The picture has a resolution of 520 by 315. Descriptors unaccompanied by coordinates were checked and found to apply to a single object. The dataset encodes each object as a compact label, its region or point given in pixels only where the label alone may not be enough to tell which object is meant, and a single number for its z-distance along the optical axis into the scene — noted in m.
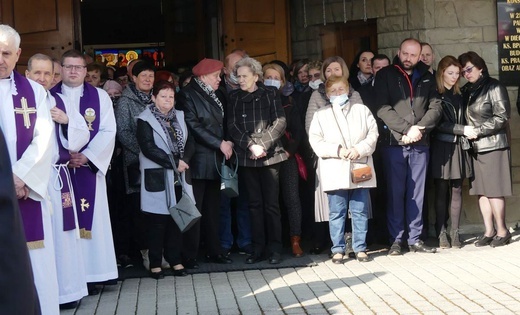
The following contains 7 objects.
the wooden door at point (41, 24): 10.45
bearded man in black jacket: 8.62
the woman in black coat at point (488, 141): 8.91
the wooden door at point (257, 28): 11.24
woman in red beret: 8.25
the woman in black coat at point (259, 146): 8.35
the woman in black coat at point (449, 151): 8.89
